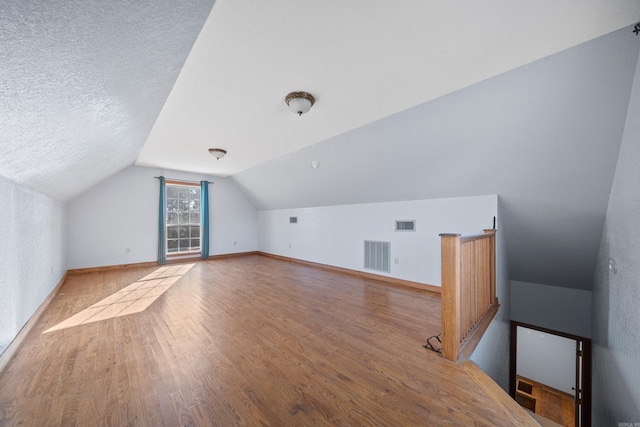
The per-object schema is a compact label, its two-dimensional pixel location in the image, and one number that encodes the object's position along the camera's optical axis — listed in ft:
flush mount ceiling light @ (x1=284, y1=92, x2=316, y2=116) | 7.18
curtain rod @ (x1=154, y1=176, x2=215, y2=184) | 18.35
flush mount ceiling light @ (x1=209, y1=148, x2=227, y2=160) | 12.63
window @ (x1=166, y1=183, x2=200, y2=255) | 19.70
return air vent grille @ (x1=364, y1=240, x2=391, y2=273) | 13.70
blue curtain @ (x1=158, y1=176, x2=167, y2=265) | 18.22
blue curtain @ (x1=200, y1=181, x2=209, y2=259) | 20.45
